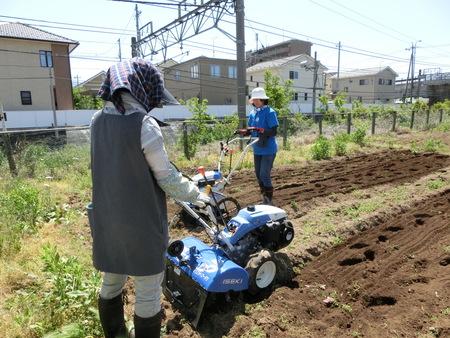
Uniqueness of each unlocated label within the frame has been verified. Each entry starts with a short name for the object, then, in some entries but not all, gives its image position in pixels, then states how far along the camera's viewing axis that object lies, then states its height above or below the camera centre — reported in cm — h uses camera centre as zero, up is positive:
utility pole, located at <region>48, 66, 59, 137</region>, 2427 -13
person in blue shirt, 483 -43
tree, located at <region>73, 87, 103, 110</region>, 3519 +116
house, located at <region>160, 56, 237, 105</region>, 3606 +326
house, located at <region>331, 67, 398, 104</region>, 4909 +342
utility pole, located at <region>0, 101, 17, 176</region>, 721 -90
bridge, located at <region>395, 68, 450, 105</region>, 4794 +298
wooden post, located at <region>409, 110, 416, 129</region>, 1820 -65
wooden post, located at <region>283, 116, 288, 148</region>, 1125 -83
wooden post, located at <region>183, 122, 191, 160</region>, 955 -94
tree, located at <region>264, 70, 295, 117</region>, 2044 +97
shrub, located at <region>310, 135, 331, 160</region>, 1019 -130
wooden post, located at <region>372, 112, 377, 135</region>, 1519 -55
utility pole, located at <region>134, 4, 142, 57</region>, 1653 +370
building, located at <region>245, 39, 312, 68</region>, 5731 +1058
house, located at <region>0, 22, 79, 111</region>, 2614 +363
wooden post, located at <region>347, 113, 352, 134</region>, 1474 -74
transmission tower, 985 +286
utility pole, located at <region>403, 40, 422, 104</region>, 4519 +643
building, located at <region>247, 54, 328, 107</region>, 3876 +436
